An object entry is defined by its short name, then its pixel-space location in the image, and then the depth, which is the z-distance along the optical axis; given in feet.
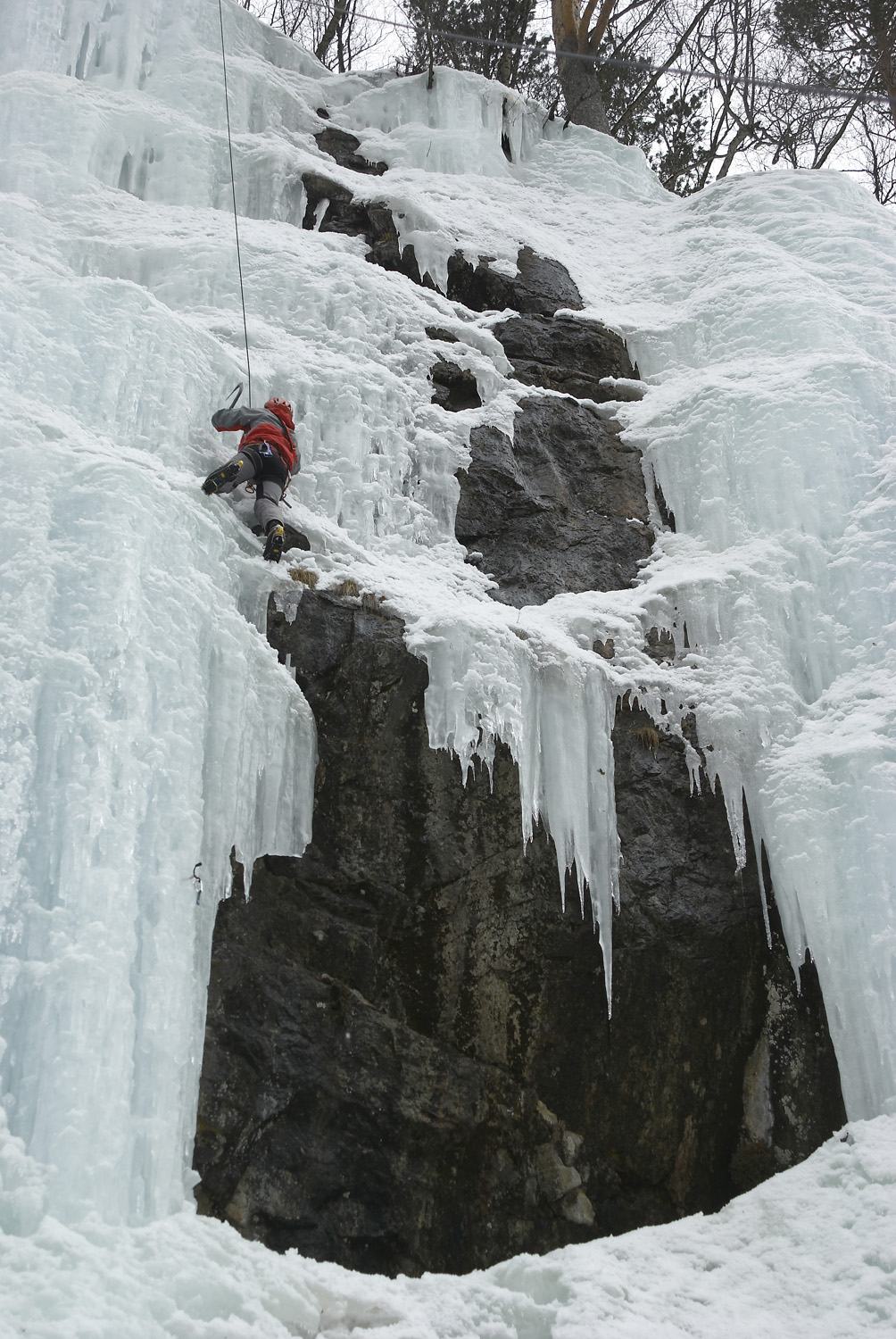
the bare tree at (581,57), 37.32
